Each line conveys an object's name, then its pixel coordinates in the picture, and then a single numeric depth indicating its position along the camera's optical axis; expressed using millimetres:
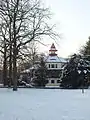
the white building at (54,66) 49131
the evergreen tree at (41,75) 33770
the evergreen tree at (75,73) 27349
